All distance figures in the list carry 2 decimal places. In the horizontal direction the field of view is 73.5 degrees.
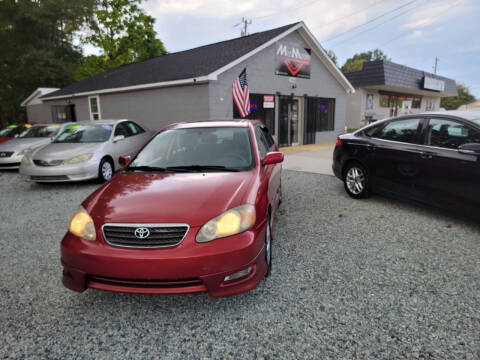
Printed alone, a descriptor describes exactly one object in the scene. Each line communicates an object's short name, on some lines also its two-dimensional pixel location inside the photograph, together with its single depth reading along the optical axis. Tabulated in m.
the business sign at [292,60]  13.73
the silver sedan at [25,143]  9.24
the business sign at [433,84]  25.20
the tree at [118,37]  28.97
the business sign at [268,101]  13.34
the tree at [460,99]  47.94
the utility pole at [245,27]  36.91
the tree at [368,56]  74.05
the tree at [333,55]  70.91
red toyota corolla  2.31
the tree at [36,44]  28.30
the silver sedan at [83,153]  6.95
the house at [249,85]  11.89
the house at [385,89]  21.81
